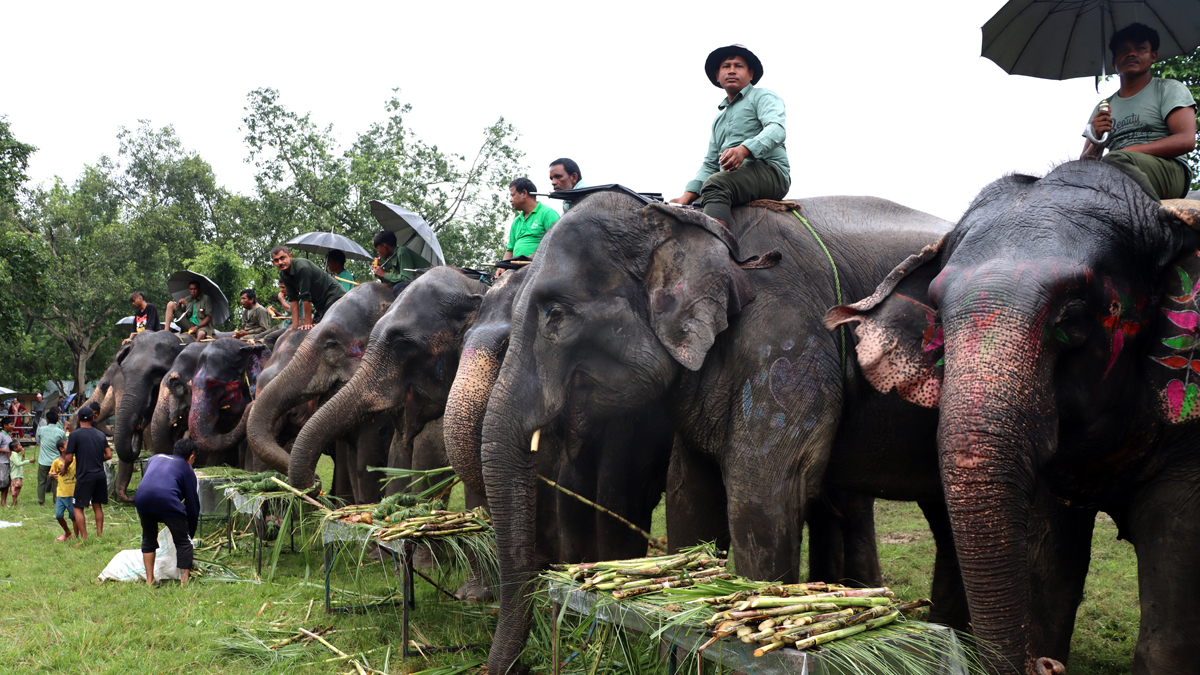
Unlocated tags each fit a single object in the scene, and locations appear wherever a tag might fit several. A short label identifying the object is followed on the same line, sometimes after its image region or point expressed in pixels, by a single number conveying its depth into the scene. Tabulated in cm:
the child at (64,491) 1066
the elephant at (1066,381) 280
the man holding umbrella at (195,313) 1417
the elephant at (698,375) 407
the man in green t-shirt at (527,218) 712
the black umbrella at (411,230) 939
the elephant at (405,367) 703
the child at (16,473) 1420
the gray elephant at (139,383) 1202
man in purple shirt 780
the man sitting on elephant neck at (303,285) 1023
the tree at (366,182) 2828
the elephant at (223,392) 1073
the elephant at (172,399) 1139
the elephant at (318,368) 816
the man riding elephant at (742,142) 478
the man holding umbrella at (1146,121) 384
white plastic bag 792
